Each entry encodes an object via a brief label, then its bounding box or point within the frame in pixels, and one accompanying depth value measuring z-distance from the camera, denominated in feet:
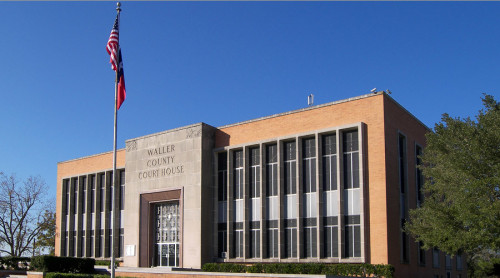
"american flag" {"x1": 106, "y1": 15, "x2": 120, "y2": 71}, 83.82
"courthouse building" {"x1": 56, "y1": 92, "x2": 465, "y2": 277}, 98.17
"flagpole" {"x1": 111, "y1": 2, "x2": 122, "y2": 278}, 79.57
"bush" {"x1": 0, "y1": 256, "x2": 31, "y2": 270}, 144.25
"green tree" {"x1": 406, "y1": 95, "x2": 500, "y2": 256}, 78.69
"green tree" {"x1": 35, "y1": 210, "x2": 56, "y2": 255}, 190.90
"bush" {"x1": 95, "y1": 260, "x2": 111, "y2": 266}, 138.51
